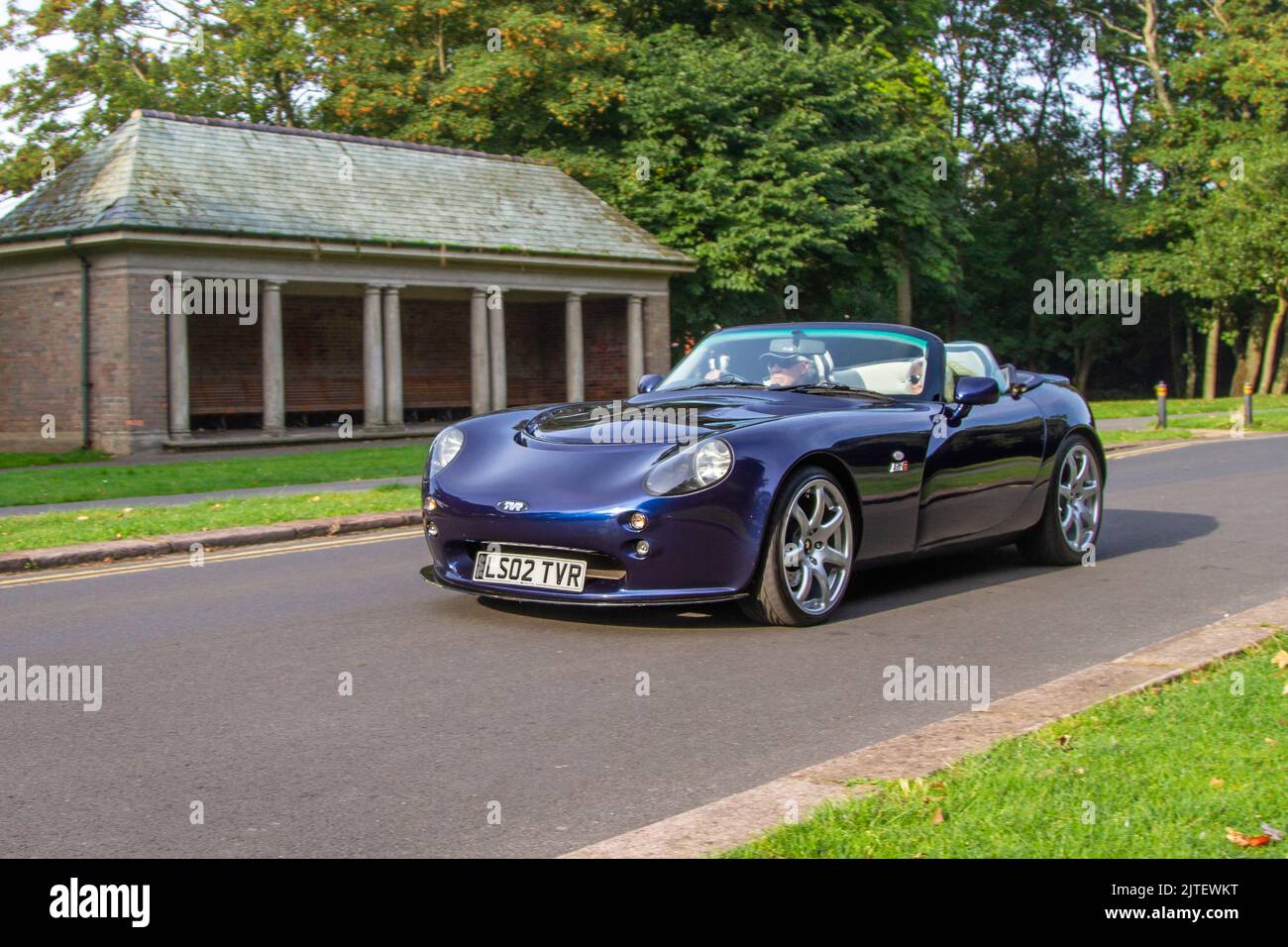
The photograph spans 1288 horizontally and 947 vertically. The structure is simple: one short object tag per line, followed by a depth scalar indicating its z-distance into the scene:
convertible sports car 6.82
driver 8.43
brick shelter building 25.66
